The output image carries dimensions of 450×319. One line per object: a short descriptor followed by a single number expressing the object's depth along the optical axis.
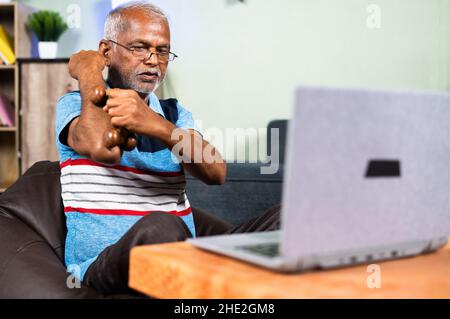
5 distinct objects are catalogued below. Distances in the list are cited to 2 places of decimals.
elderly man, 1.21
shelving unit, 3.59
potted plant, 3.56
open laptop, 0.62
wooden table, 0.63
